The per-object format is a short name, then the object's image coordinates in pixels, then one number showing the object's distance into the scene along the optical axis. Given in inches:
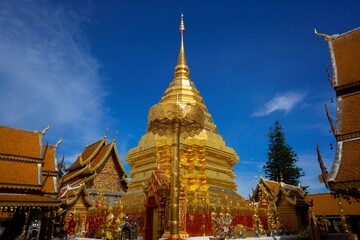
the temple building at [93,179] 700.3
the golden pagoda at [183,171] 322.7
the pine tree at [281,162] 1167.6
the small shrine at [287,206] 602.8
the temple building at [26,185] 429.4
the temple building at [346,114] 276.2
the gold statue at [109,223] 446.5
